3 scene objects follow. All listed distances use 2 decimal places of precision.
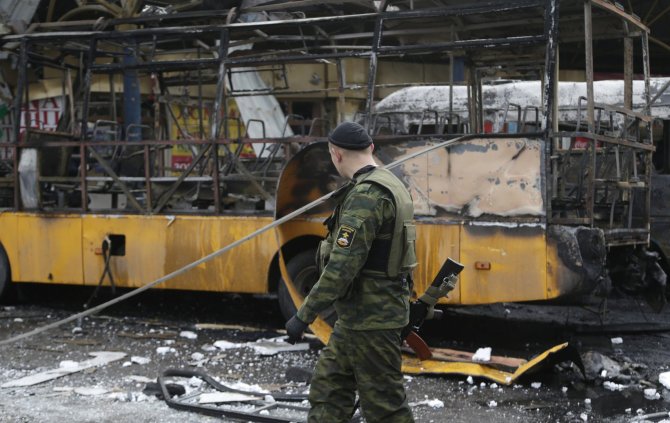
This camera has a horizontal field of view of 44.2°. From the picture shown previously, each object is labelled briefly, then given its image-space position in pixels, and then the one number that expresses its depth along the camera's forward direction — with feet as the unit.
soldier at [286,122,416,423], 12.65
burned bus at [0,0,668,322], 22.41
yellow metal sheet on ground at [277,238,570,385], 20.17
